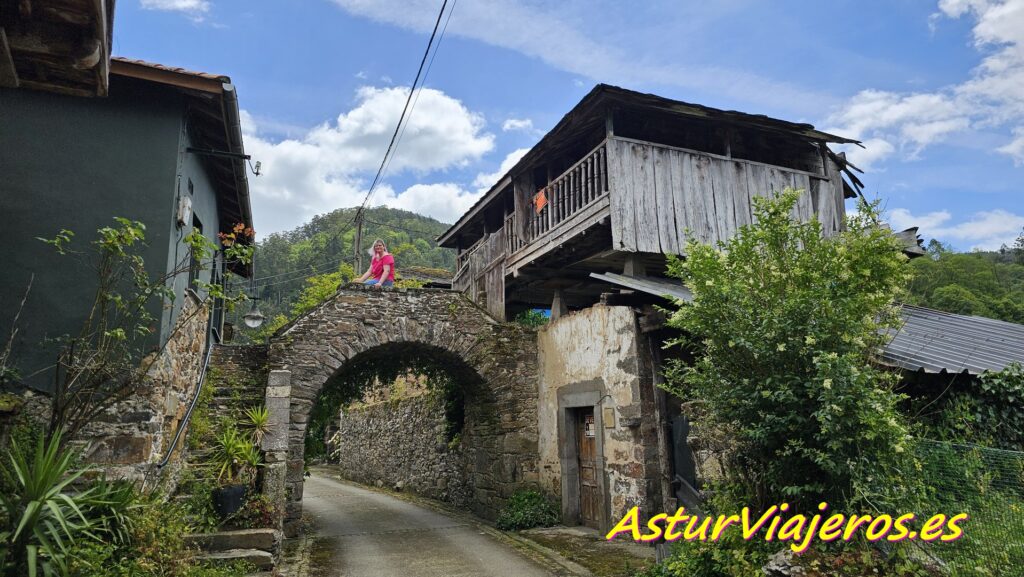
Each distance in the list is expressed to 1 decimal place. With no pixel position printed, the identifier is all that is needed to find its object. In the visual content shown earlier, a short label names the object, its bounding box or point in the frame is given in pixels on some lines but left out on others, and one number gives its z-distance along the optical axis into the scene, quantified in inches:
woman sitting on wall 411.2
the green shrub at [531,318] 575.5
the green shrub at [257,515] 258.3
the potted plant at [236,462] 267.0
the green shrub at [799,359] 158.6
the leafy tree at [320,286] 677.9
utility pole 725.3
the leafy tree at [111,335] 196.5
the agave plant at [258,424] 315.9
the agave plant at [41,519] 150.5
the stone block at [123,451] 209.3
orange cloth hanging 400.4
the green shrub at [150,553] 165.5
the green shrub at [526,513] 355.9
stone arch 356.8
